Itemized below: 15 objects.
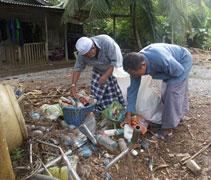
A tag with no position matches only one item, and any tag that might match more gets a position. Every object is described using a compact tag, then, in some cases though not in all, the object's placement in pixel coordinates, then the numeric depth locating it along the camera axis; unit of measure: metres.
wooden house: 9.23
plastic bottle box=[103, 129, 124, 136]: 2.92
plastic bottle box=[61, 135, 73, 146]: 2.66
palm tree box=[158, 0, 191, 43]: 8.09
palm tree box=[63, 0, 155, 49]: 7.98
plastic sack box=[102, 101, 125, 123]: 3.10
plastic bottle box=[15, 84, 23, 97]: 3.16
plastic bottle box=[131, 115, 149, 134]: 2.92
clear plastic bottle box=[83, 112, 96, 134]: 2.95
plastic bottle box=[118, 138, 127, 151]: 2.55
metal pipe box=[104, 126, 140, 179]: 1.51
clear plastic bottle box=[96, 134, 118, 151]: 2.63
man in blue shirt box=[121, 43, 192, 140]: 2.58
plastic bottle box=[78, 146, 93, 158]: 2.53
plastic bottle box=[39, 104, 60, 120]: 3.17
